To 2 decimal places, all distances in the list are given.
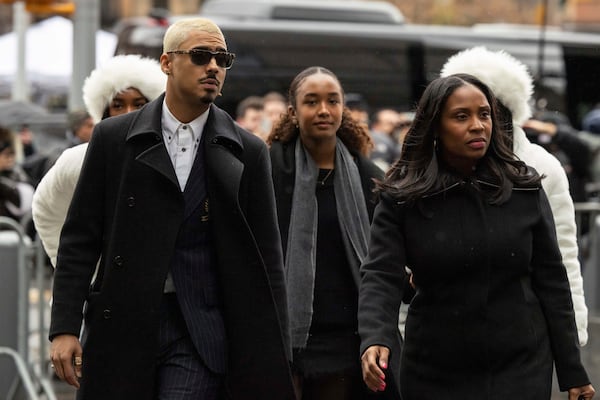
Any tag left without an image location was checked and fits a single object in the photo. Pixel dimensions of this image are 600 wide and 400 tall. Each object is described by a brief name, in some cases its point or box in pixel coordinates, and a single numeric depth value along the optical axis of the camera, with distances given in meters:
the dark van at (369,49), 37.77
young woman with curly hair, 10.42
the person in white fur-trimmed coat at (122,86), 10.65
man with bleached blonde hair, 8.02
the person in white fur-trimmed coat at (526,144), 9.51
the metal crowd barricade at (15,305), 13.96
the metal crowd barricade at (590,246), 18.66
